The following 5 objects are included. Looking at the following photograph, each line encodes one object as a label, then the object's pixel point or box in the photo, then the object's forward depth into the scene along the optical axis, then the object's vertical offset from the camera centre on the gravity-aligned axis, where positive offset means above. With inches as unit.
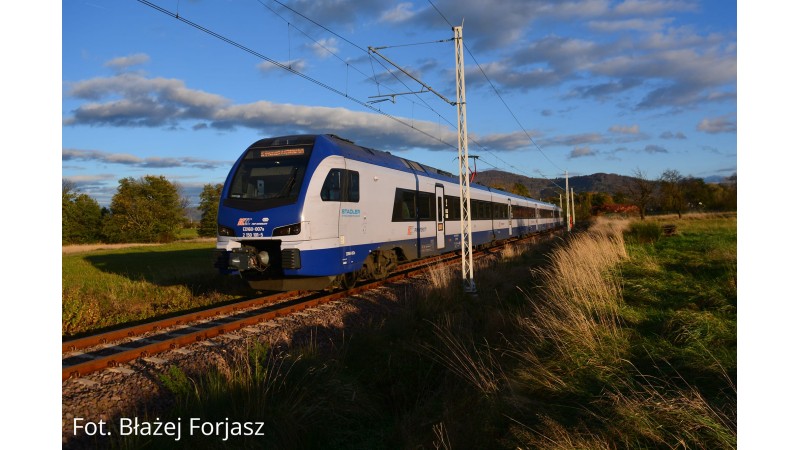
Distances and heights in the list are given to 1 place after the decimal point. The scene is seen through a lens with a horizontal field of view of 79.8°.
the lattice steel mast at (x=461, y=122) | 450.3 +94.3
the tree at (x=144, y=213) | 2241.6 +48.8
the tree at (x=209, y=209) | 2536.9 +73.3
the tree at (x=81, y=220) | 2308.1 +18.8
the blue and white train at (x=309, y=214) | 372.8 +5.6
